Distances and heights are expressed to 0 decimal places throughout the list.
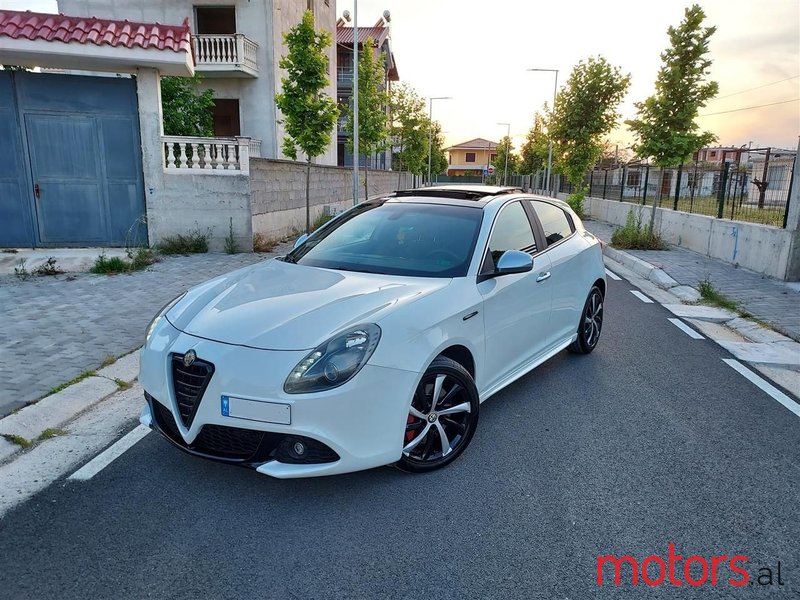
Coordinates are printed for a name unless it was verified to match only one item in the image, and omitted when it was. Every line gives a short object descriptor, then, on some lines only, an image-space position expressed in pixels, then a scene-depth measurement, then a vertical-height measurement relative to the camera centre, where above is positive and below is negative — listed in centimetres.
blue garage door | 1013 +2
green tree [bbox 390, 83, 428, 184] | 4169 +287
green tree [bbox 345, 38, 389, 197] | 2430 +248
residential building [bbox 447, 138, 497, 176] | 11600 +232
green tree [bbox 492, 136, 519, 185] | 7831 +96
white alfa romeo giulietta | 294 -96
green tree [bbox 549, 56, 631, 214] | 2283 +232
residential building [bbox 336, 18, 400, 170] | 4358 +847
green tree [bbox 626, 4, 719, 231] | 1342 +167
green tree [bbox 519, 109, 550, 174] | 3304 +141
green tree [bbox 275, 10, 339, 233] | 1380 +175
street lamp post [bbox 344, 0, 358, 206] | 1843 +174
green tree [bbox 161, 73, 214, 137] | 1614 +156
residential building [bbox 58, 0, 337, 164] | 2177 +429
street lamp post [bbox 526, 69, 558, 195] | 3182 +92
